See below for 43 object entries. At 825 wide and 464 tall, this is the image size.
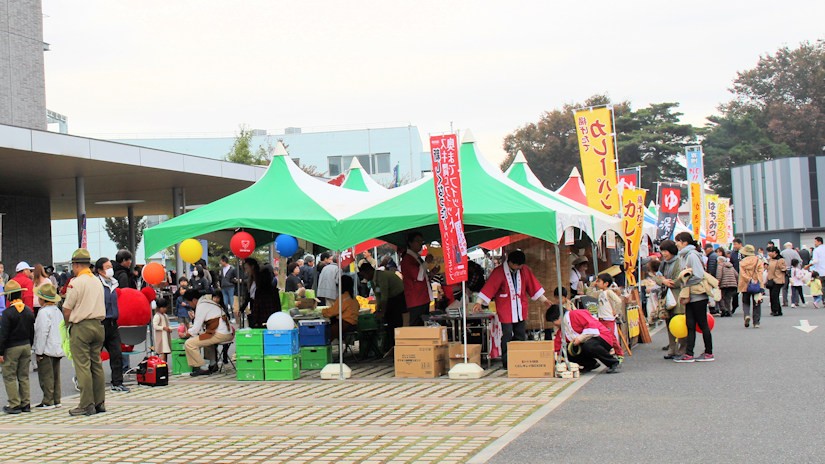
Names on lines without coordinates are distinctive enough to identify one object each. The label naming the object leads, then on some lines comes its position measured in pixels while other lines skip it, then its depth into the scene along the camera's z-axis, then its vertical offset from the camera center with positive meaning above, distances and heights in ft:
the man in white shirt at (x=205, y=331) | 44.29 -3.28
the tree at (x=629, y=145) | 193.98 +21.59
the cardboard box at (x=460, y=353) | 41.45 -4.52
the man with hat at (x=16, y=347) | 34.45 -2.83
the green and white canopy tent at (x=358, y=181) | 59.47 +4.84
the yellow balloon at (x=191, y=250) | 45.98 +0.64
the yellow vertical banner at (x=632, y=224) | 53.31 +1.20
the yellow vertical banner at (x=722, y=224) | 106.26 +1.94
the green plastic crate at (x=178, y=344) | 46.11 -3.98
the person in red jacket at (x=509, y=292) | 41.81 -1.91
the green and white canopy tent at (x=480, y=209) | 40.45 +1.91
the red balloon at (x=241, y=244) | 46.80 +0.85
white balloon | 42.83 -2.87
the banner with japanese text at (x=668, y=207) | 89.04 +3.47
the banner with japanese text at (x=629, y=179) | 69.51 +5.12
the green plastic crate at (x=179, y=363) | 46.19 -4.94
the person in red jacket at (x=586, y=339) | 40.14 -4.00
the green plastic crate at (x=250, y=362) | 42.50 -4.63
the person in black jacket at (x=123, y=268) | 43.24 -0.10
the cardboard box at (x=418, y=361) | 41.04 -4.79
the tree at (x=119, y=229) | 154.10 +6.07
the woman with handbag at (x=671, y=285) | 43.91 -1.99
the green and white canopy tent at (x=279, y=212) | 42.68 +2.30
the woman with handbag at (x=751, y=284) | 62.18 -3.00
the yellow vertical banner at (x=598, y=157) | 55.52 +5.34
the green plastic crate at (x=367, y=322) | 49.83 -3.54
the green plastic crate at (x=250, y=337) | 42.50 -3.48
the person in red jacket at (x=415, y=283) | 46.06 -1.48
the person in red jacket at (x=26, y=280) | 47.26 -0.53
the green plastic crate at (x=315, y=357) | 46.06 -4.91
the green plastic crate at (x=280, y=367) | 42.01 -4.87
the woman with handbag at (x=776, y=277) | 72.90 -3.00
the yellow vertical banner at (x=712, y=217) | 100.73 +2.67
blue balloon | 56.49 +0.86
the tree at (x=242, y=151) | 124.98 +14.84
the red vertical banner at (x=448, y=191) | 39.75 +2.61
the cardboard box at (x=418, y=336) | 41.24 -3.66
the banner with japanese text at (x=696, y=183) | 83.93 +5.74
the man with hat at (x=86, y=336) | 33.63 -2.48
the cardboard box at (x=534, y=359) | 39.32 -4.66
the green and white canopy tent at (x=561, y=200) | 46.50 +2.64
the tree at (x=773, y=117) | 201.26 +26.89
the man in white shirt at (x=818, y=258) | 79.00 -1.81
